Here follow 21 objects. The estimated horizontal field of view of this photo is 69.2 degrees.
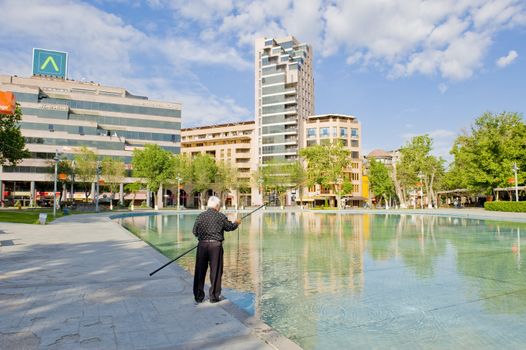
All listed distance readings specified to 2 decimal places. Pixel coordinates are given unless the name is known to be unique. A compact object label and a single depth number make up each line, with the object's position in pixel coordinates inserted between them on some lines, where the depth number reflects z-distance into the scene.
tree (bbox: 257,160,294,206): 78.50
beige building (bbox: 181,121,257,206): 104.00
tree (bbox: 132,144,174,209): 67.50
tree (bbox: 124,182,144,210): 75.18
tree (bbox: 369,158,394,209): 91.19
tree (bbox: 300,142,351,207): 68.88
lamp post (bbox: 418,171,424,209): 64.61
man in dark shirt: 6.61
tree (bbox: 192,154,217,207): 76.06
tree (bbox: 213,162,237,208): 80.06
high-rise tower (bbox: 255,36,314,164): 98.56
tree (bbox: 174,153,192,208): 73.89
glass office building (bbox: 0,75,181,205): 72.88
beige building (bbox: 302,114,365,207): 93.81
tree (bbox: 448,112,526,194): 51.25
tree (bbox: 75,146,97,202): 59.97
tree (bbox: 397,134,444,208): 67.56
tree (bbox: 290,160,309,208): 78.66
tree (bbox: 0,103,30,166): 35.75
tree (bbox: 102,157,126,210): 66.12
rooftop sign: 82.38
